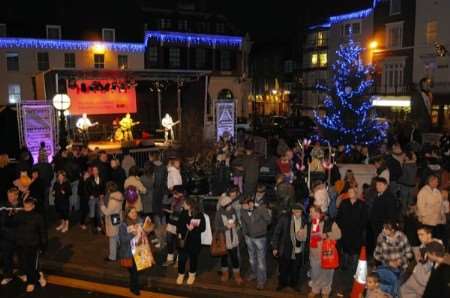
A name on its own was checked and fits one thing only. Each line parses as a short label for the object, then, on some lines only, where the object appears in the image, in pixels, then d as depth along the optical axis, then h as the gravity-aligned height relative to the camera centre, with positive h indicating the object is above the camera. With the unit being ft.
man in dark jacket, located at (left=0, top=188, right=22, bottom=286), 28.17 -7.55
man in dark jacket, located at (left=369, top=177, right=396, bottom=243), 29.89 -6.17
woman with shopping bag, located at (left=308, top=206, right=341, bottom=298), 25.88 -7.78
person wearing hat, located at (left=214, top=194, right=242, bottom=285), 27.91 -6.97
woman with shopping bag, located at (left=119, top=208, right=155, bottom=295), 27.09 -7.78
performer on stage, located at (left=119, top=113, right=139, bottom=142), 90.53 -4.39
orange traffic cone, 24.15 -8.51
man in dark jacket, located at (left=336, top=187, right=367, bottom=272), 28.76 -6.89
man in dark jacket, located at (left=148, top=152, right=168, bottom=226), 34.86 -6.01
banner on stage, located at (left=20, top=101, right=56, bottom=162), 55.01 -2.61
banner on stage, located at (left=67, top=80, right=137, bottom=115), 87.97 +0.39
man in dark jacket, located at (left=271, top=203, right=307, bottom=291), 26.71 -7.27
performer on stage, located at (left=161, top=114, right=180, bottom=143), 88.28 -4.07
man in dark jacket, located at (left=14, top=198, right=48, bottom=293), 27.20 -7.31
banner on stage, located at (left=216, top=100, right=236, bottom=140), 71.00 -2.02
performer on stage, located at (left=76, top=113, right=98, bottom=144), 88.43 -4.15
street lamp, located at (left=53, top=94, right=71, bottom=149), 63.18 -0.01
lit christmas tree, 75.87 -0.41
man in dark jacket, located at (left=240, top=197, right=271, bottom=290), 27.32 -7.07
